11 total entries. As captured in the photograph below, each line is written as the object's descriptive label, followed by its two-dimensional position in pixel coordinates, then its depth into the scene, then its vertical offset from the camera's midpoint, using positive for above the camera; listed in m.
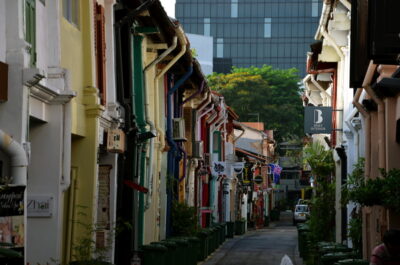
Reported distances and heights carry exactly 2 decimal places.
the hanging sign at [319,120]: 30.80 +2.83
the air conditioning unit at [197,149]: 38.26 +2.43
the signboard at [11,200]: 11.30 +0.16
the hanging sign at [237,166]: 52.73 +2.54
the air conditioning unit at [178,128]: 32.12 +2.66
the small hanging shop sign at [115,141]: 19.61 +1.39
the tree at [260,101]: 102.75 +11.34
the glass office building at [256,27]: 154.62 +27.74
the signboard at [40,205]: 15.40 +0.15
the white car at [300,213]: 77.32 +0.40
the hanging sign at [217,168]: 46.97 +2.17
